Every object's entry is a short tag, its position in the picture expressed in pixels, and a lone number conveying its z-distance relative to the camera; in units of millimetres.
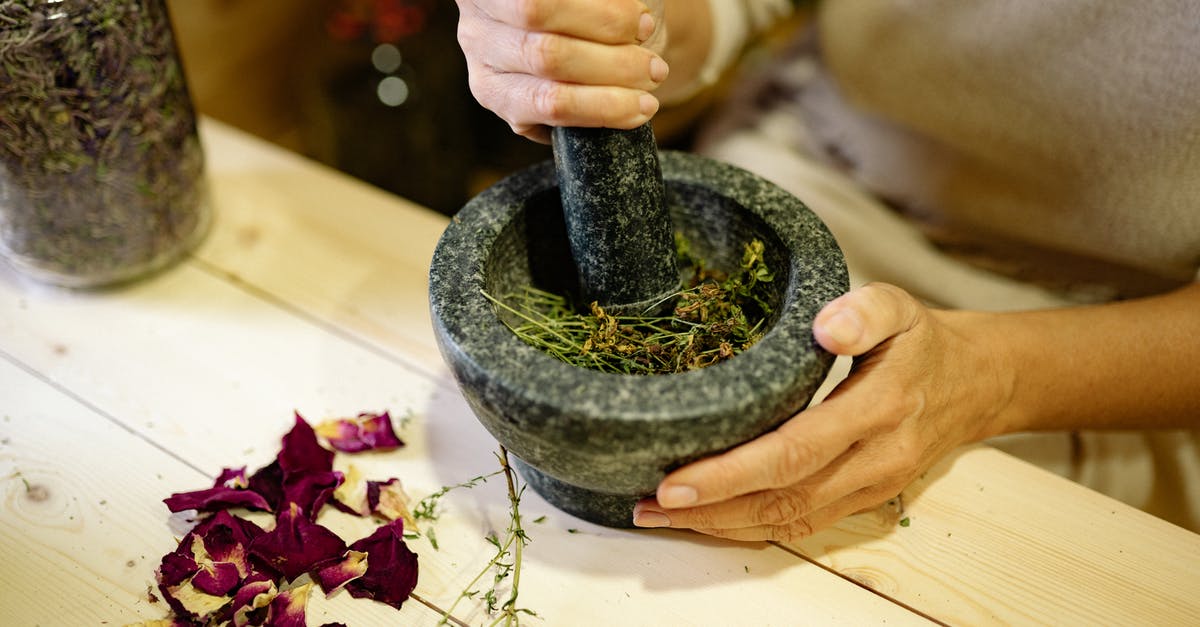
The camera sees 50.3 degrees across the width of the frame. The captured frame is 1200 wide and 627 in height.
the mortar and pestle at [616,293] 429
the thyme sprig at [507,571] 466
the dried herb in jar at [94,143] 516
